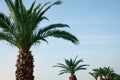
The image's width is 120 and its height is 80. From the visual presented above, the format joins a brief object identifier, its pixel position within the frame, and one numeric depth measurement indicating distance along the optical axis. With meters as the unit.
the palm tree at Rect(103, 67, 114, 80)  80.56
